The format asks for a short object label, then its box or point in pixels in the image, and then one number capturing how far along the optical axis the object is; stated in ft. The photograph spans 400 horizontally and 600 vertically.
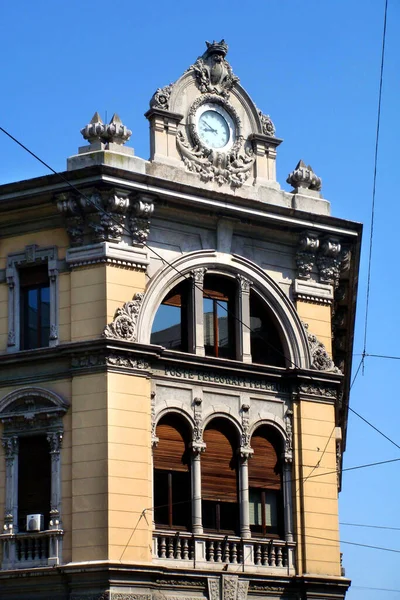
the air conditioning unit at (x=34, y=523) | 98.84
